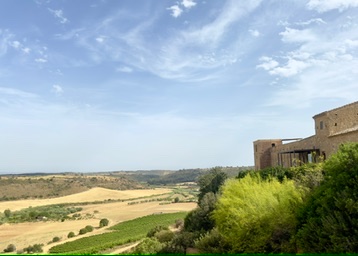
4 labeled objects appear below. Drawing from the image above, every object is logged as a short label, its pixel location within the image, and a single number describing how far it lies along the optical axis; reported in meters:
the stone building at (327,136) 25.64
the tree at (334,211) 12.20
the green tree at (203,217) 27.77
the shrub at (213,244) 18.87
